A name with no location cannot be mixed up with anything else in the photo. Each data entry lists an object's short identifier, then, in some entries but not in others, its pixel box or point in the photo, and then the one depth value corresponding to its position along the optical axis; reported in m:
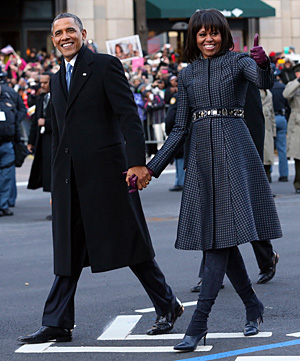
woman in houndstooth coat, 10.69
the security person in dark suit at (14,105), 26.95
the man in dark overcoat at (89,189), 11.25
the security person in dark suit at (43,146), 24.55
